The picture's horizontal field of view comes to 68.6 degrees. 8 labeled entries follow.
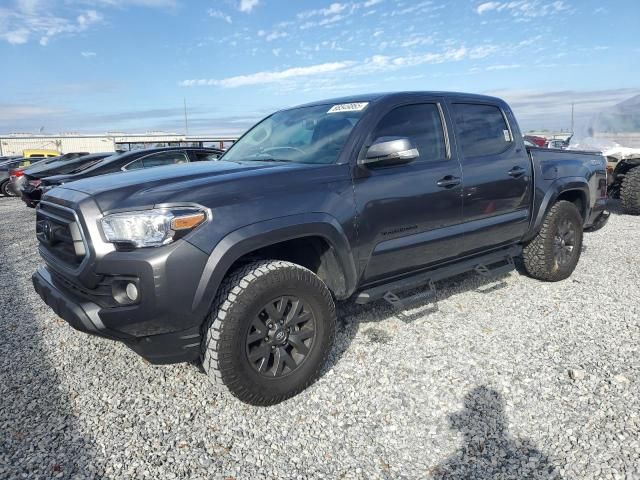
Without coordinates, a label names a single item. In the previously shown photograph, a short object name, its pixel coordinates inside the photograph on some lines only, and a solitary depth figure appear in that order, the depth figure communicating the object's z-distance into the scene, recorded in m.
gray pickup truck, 2.41
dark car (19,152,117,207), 10.59
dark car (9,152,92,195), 11.95
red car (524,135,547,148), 19.50
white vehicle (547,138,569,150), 17.88
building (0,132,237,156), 57.38
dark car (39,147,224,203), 8.70
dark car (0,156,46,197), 18.03
